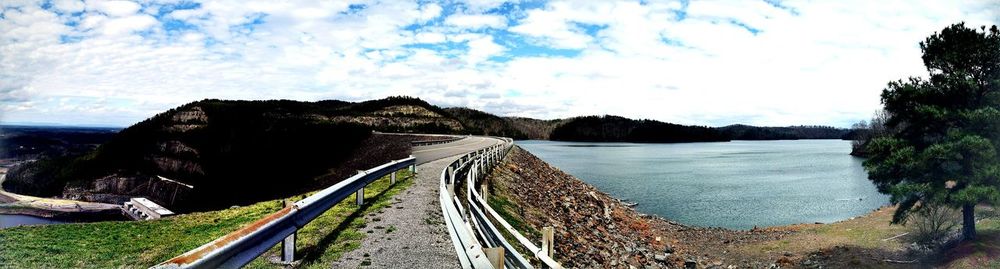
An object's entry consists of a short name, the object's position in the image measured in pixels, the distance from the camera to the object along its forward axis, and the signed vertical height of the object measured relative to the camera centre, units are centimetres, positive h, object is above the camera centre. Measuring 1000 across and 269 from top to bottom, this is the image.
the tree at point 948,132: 2077 +26
